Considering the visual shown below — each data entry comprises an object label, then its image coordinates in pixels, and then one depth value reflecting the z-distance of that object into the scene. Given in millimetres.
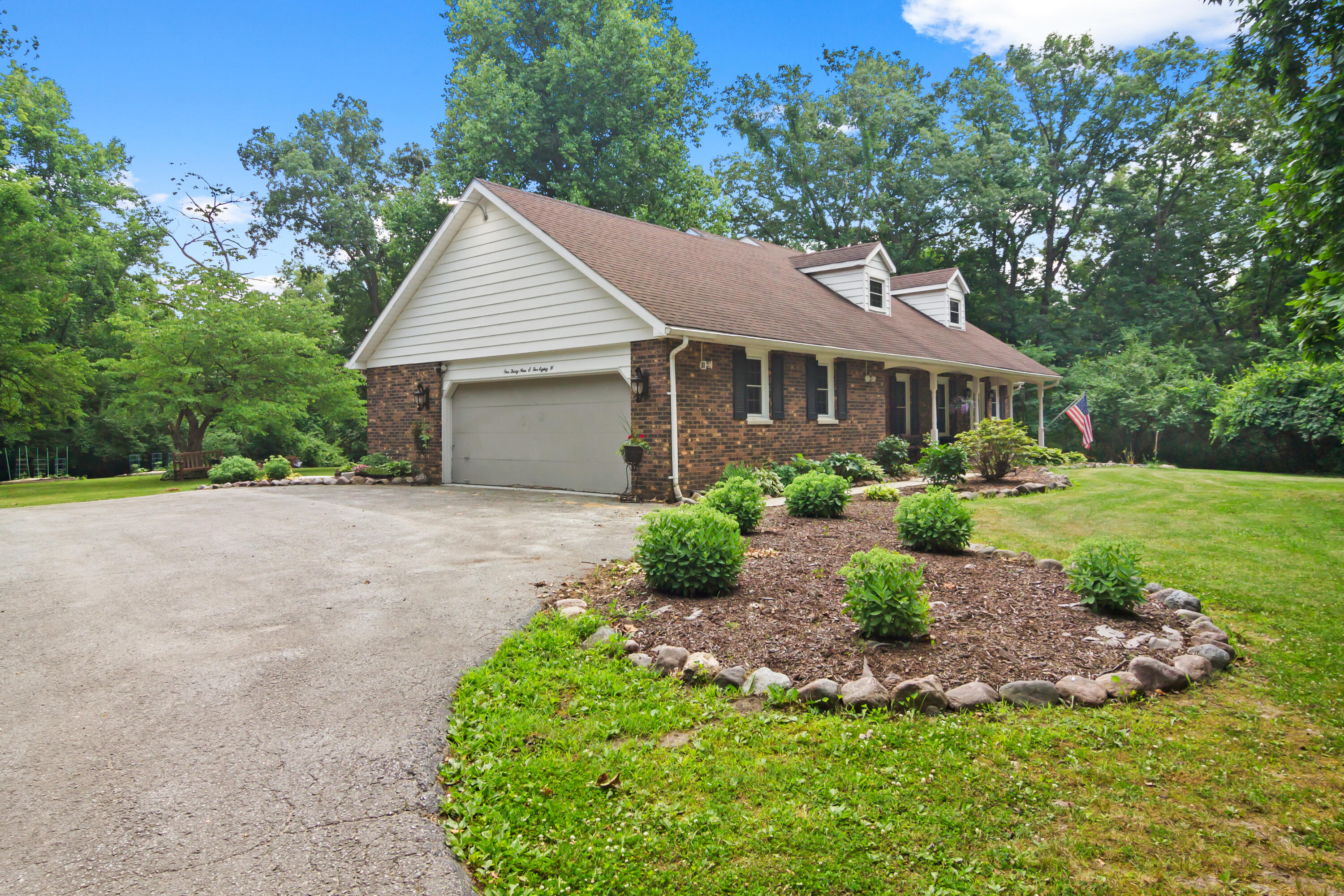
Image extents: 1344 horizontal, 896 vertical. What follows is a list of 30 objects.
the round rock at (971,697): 3807
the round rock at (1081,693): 3885
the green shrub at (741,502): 8219
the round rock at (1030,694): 3881
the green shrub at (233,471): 17234
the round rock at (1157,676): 4074
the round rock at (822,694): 3871
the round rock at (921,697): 3773
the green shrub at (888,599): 4504
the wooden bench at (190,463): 20594
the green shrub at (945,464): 13359
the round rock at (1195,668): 4215
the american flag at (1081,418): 20484
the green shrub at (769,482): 12633
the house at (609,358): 12641
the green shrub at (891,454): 16219
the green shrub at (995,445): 13531
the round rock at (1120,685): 3965
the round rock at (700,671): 4242
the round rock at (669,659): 4406
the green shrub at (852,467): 14500
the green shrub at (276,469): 17688
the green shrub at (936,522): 7219
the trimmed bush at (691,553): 5789
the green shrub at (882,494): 12016
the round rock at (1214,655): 4395
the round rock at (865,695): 3801
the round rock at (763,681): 4027
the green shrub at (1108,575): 5141
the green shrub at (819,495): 9750
